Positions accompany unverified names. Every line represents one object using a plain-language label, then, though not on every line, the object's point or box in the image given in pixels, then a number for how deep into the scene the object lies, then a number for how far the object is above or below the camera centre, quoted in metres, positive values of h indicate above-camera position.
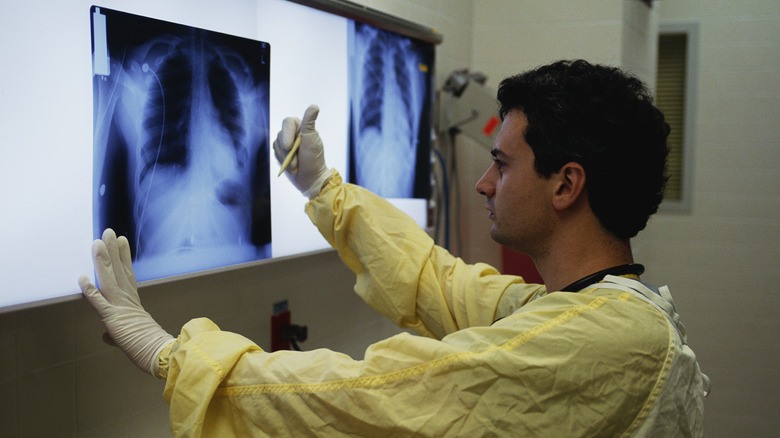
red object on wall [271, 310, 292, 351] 1.58 -0.39
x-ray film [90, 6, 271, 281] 1.10 +0.06
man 0.92 -0.26
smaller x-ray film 1.69 +0.18
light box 0.99 +0.09
